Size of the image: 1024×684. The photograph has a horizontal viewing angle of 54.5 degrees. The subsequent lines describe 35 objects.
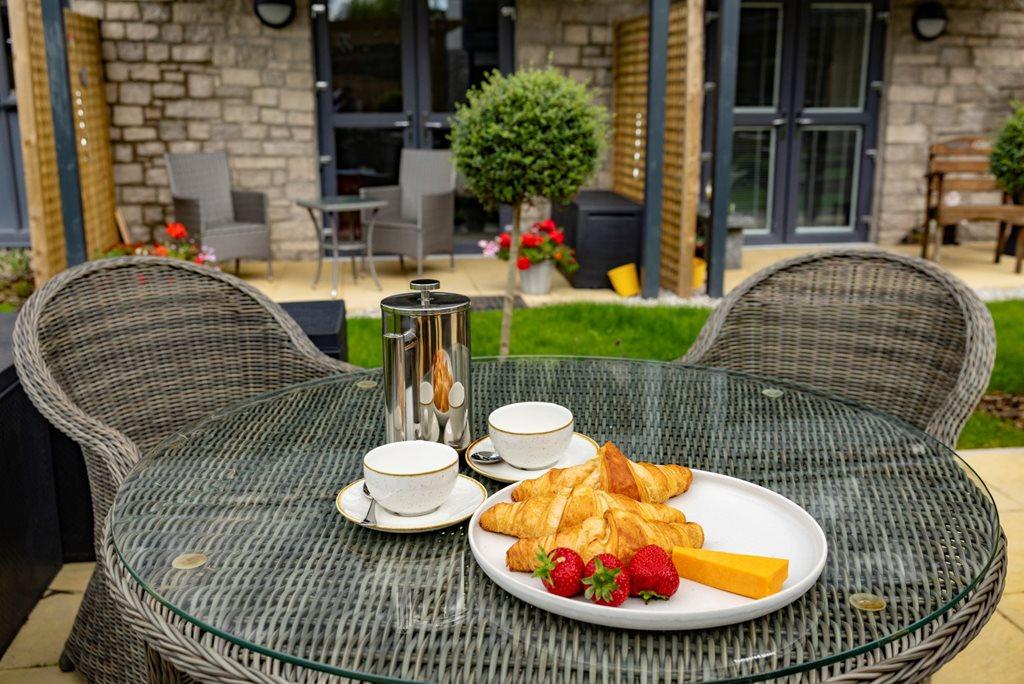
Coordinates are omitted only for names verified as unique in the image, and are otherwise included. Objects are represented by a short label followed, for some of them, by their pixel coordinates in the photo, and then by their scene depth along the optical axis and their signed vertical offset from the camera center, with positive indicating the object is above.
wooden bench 7.66 -0.52
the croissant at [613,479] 1.38 -0.49
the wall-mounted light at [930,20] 8.40 +0.84
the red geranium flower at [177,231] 6.42 -0.68
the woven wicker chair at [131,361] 1.99 -0.53
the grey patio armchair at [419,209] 7.11 -0.63
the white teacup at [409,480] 1.34 -0.48
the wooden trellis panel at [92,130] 6.70 -0.04
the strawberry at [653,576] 1.14 -0.51
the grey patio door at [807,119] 8.64 +0.02
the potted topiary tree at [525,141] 4.30 -0.08
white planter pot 6.81 -1.05
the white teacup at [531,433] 1.52 -0.47
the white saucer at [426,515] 1.35 -0.53
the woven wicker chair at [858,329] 2.29 -0.49
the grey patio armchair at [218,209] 6.98 -0.61
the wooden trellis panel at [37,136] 5.64 -0.07
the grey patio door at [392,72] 8.02 +0.40
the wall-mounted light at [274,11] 7.55 +0.84
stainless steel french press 1.56 -0.37
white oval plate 1.11 -0.54
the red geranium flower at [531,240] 6.73 -0.78
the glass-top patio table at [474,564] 1.10 -0.56
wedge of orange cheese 1.16 -0.52
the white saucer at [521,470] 1.53 -0.53
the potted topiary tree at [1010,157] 6.69 -0.24
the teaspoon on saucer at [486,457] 1.59 -0.53
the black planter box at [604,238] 6.98 -0.80
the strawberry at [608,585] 1.13 -0.51
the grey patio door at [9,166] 7.49 -0.31
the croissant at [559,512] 1.28 -0.50
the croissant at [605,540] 1.21 -0.50
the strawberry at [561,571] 1.14 -0.51
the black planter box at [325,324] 3.06 -0.63
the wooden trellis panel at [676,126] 6.47 -0.03
